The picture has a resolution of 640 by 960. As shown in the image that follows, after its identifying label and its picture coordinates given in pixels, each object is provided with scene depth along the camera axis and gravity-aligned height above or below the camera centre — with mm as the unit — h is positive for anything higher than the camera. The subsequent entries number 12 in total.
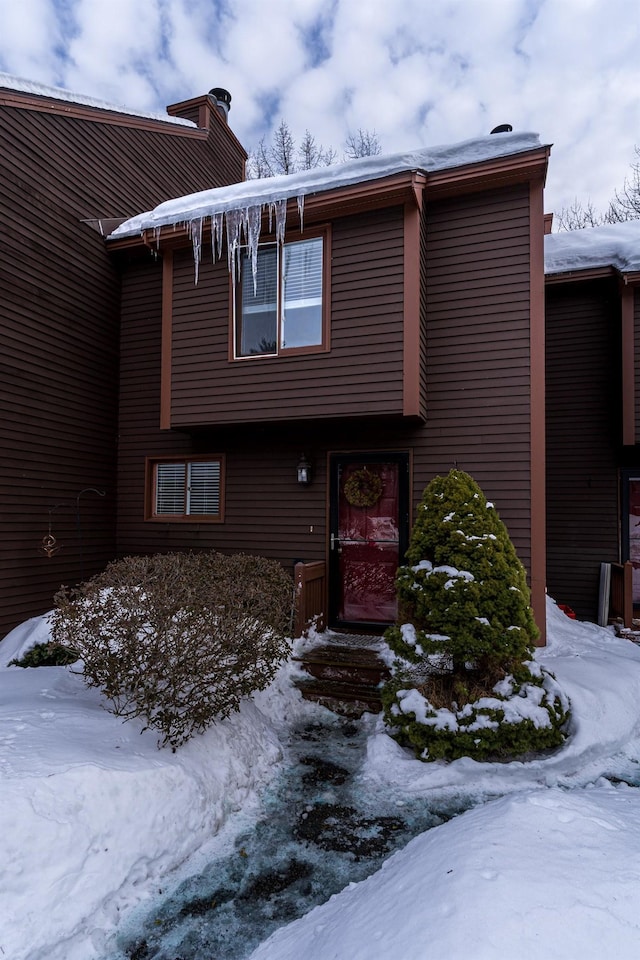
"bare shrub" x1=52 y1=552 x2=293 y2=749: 3182 -975
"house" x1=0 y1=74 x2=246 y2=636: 5965 +2188
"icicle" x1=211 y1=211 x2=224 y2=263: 5922 +3194
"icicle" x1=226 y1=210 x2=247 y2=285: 5840 +3141
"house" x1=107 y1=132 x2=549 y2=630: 5426 +1753
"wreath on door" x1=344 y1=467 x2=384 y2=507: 6035 +153
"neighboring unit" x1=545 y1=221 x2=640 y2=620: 6957 +1099
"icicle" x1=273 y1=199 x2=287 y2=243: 5648 +3253
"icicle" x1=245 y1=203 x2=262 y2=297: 5766 +3177
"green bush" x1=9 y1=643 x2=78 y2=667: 4949 -1601
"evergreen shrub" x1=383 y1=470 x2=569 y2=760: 3457 -1096
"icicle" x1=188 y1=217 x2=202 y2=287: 6027 +3197
